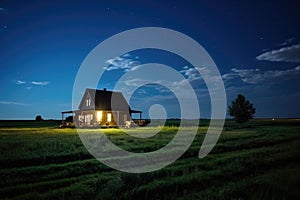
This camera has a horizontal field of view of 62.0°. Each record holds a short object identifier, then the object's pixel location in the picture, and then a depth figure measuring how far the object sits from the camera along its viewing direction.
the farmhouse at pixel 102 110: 42.09
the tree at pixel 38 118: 105.25
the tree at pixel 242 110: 54.34
